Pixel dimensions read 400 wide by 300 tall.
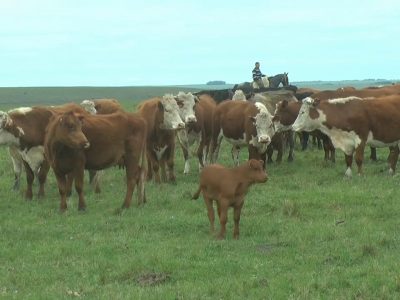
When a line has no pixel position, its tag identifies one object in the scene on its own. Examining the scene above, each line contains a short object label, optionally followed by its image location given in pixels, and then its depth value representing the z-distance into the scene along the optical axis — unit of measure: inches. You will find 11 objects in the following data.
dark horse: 1219.5
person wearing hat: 1174.6
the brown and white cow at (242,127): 616.4
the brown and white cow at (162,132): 589.9
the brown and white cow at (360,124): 575.2
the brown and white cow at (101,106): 671.8
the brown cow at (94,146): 459.5
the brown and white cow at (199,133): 679.1
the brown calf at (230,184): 371.9
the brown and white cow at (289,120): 686.5
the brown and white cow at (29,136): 530.3
